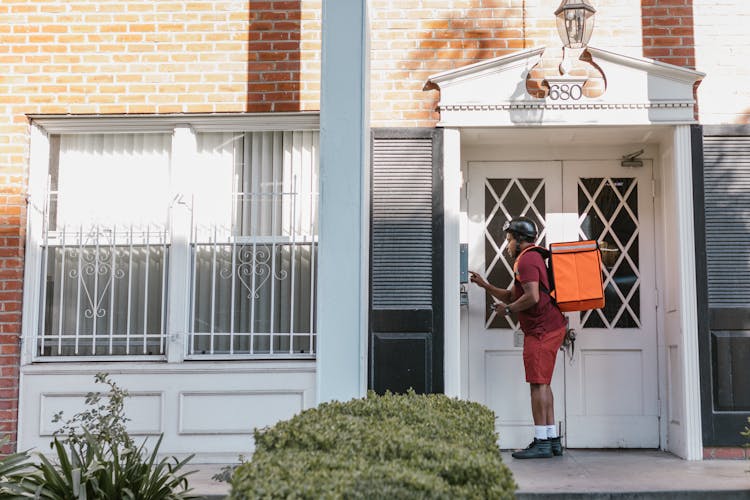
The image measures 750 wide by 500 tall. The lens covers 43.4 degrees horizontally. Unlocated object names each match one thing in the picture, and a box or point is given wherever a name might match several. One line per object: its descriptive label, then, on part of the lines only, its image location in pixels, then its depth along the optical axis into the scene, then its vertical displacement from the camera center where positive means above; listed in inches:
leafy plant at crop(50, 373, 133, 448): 223.1 -26.7
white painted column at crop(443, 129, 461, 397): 296.5 +19.5
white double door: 315.6 +2.8
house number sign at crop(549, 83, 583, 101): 299.6 +72.4
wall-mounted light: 283.3 +89.6
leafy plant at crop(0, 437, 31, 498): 197.5 -33.8
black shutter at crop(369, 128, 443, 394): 296.8 +18.5
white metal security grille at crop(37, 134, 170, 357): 311.0 +21.4
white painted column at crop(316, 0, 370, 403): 213.5 +26.4
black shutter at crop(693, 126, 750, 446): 291.0 +13.6
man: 287.6 -2.7
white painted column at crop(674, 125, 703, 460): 290.4 +8.3
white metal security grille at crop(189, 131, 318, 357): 309.1 +24.1
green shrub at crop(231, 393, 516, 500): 122.0 -20.1
